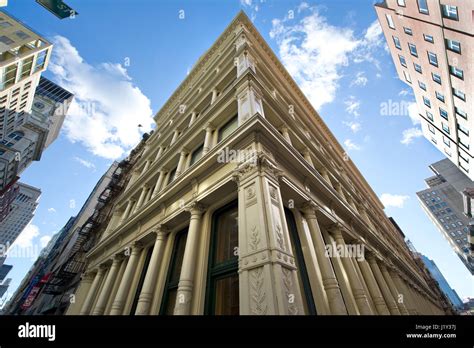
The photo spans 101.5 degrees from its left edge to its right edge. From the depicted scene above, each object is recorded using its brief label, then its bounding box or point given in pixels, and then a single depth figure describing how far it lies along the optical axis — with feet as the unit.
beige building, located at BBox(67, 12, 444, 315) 15.58
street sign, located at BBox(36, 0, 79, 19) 30.12
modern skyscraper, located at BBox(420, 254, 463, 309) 509.76
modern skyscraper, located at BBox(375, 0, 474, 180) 55.42
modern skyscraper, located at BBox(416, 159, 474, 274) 197.16
